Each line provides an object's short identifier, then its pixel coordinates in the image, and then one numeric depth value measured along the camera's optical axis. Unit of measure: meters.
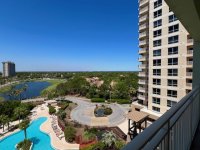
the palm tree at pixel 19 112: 23.11
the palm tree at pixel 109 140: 12.93
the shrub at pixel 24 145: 13.32
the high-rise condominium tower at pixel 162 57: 13.70
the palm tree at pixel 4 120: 19.38
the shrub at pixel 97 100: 32.25
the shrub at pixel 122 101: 29.56
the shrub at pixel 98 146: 12.79
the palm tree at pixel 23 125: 15.96
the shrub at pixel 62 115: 22.44
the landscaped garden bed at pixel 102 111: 23.66
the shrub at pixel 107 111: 23.74
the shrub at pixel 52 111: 25.54
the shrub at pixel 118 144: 12.76
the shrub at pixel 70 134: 15.48
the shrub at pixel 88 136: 15.50
